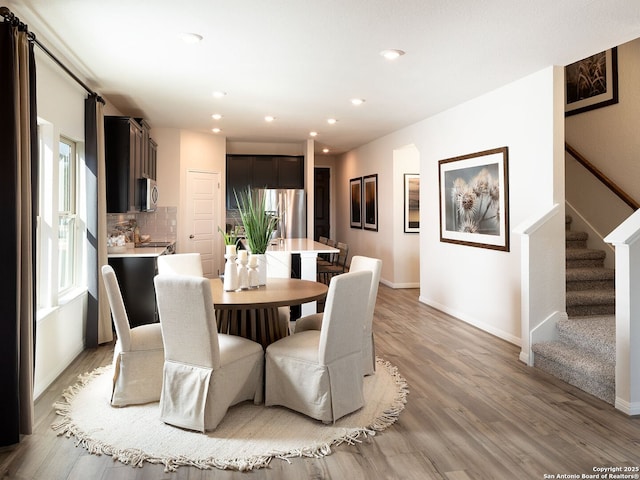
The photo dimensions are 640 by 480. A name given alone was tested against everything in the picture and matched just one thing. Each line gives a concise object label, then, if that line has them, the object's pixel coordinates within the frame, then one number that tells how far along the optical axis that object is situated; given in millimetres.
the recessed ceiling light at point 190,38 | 3408
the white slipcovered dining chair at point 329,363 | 2859
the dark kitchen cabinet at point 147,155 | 6040
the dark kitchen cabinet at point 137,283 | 5141
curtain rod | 2664
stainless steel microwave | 5986
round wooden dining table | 3227
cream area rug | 2520
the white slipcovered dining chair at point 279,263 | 5367
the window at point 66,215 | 4285
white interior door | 7812
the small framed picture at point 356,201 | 9531
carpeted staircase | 3408
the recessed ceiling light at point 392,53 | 3714
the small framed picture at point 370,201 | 8664
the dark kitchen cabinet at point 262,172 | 8758
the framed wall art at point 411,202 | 7926
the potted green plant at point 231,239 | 3742
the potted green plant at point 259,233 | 3703
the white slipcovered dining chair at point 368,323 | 3641
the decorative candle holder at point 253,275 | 3680
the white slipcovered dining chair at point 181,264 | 4039
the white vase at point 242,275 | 3605
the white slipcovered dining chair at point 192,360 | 2707
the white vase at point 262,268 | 3760
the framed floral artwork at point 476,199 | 4875
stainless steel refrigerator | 8625
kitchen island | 5477
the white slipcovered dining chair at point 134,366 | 3152
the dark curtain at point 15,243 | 2613
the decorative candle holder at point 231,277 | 3535
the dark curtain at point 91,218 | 4535
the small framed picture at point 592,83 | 5258
